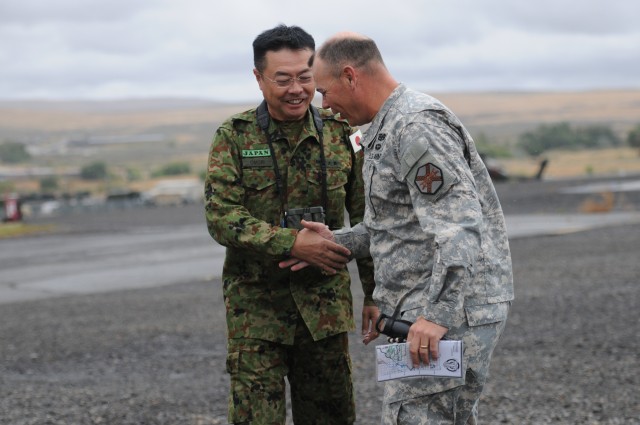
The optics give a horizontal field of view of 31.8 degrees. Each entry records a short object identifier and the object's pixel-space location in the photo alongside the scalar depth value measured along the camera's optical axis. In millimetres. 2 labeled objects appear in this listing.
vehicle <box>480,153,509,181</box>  42719
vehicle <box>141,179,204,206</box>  44403
